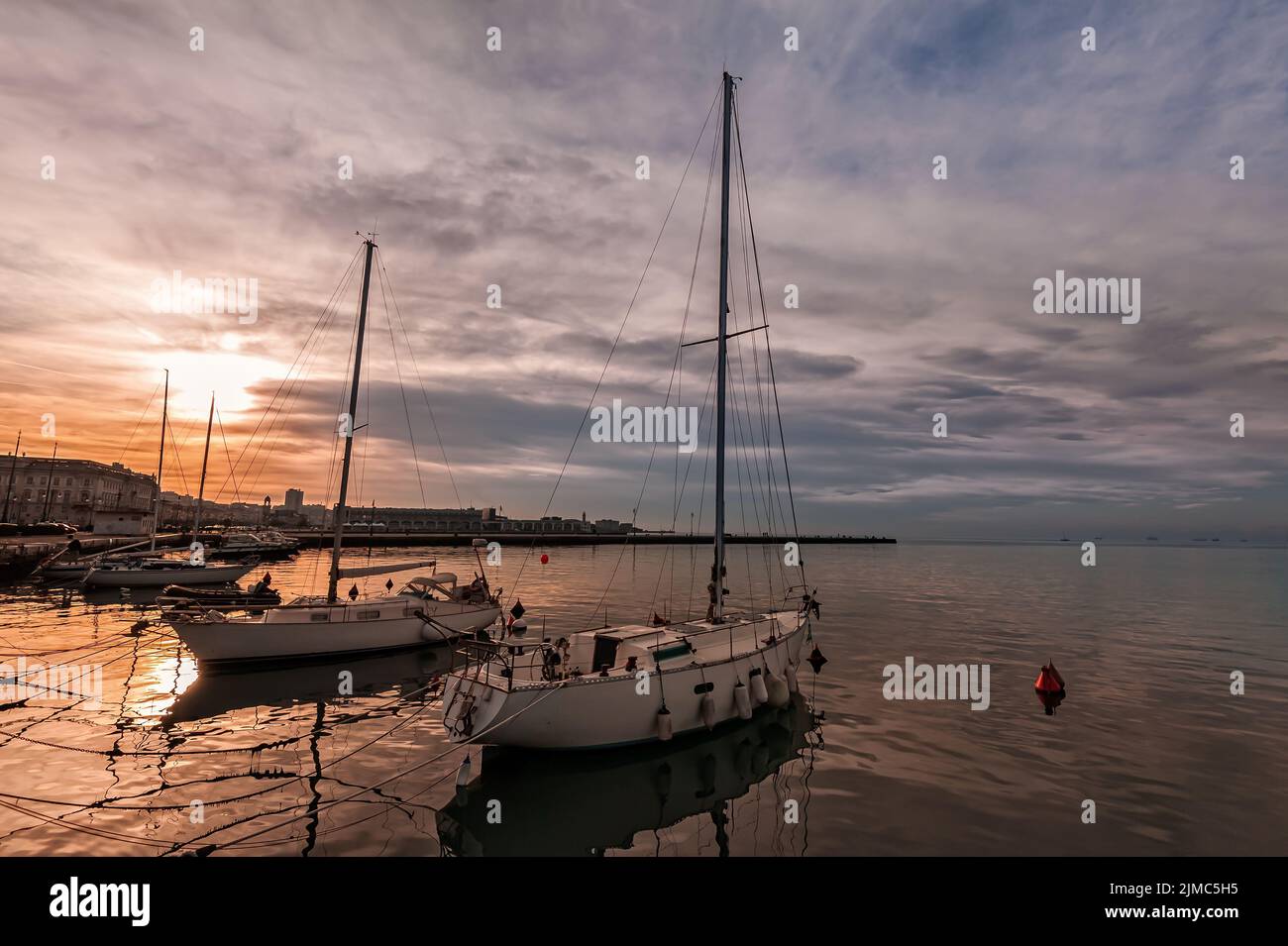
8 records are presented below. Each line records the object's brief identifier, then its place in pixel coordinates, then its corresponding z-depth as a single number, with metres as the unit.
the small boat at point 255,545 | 70.94
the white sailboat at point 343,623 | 22.83
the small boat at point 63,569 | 46.44
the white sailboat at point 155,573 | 43.56
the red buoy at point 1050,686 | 21.58
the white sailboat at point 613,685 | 14.20
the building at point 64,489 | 130.38
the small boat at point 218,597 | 23.91
